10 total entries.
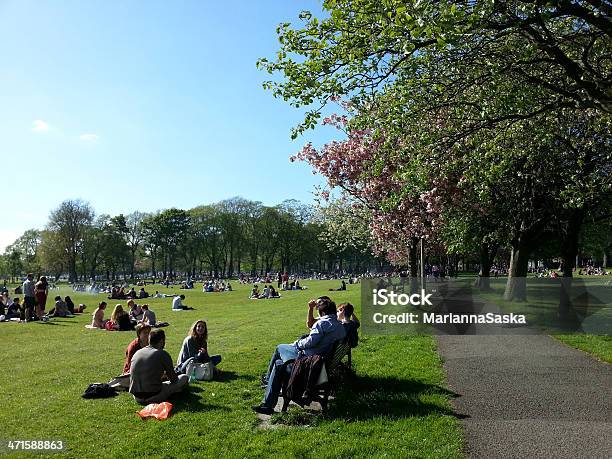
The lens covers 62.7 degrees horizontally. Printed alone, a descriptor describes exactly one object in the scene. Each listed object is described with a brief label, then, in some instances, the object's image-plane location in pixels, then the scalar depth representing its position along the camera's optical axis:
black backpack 8.28
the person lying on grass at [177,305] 27.34
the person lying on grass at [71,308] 25.84
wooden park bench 6.94
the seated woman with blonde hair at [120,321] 18.70
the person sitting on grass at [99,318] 19.41
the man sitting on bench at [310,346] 7.09
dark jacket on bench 6.84
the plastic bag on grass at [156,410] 7.04
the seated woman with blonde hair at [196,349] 9.61
